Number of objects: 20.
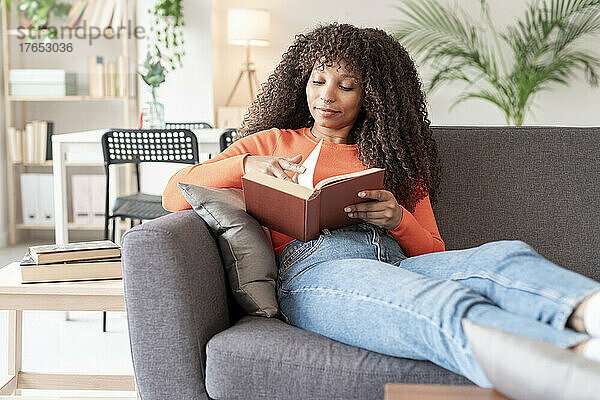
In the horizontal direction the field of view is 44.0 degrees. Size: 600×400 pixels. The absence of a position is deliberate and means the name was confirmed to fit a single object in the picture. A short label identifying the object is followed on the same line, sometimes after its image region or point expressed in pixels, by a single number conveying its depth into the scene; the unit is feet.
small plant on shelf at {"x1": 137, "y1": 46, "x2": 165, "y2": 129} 11.48
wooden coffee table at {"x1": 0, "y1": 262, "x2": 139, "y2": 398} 5.87
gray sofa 4.75
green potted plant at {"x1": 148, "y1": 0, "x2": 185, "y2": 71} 14.80
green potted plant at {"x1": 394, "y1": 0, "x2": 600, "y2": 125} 14.51
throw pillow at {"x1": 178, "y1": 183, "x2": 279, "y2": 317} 5.49
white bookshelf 15.42
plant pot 11.70
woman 4.35
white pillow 3.46
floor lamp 14.83
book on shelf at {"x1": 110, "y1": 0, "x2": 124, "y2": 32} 15.46
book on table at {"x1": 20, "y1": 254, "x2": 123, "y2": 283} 5.97
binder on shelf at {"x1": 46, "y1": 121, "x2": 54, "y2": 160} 15.70
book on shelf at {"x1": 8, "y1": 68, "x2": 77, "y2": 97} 15.29
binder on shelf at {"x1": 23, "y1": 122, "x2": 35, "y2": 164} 15.56
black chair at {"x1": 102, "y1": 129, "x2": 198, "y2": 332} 9.68
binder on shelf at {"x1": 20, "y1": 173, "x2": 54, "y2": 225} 15.70
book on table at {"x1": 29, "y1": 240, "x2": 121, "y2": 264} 6.02
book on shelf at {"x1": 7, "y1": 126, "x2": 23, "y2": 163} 15.49
